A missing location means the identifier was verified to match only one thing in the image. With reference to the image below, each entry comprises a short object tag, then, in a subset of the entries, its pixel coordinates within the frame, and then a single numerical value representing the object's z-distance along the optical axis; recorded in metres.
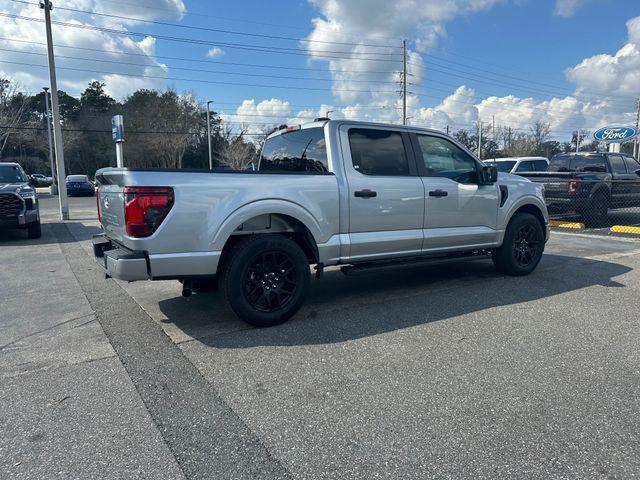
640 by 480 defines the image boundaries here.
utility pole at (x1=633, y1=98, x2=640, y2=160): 58.79
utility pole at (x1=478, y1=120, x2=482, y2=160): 55.67
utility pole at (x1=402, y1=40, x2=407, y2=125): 41.48
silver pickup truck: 3.89
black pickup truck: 11.63
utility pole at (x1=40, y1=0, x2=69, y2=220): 15.79
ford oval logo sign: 21.30
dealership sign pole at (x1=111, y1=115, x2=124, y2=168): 14.42
